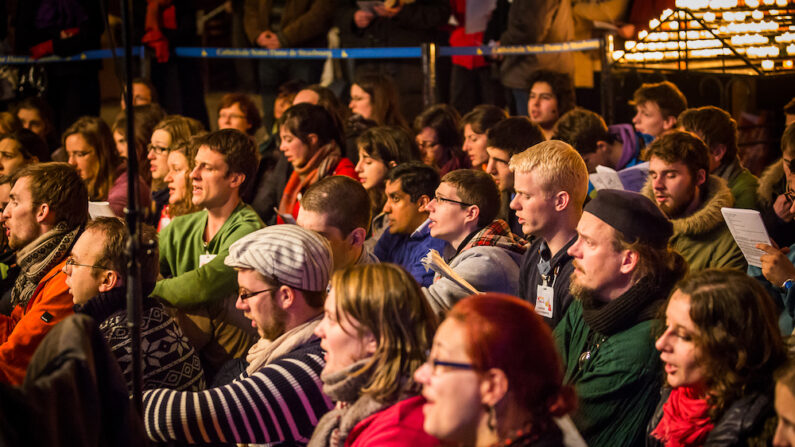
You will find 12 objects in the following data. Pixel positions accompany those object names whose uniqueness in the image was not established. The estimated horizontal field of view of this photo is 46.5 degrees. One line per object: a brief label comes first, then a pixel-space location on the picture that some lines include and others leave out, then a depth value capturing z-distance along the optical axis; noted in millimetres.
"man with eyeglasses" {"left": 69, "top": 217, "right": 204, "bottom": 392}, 3410
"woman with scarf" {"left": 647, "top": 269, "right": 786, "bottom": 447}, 2463
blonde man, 3986
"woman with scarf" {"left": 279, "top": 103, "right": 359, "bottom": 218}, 6098
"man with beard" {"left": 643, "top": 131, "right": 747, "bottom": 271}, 4648
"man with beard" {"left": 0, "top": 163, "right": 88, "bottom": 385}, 3688
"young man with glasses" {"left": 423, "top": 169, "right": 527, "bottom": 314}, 4086
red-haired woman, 2033
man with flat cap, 2848
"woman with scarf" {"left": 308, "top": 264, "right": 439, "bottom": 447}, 2504
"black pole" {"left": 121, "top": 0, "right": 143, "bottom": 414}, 2568
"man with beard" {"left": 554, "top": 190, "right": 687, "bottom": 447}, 3113
